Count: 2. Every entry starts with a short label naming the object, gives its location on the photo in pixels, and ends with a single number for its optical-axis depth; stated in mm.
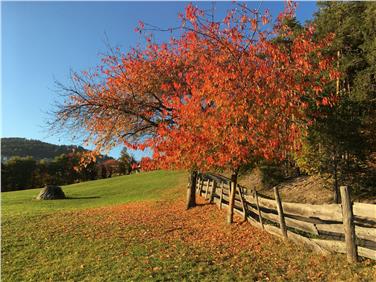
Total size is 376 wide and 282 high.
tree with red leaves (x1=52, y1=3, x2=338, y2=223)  10148
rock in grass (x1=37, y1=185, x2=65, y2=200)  29750
